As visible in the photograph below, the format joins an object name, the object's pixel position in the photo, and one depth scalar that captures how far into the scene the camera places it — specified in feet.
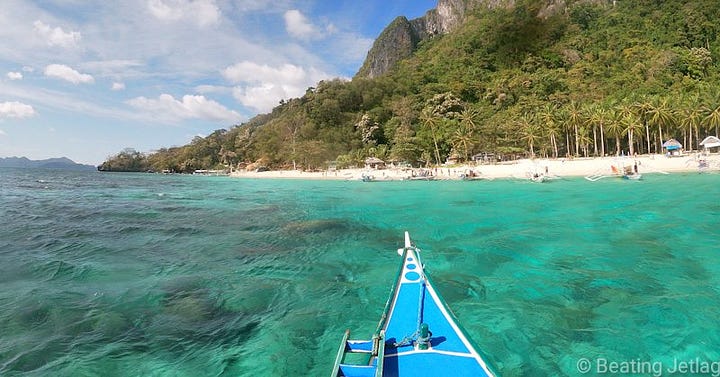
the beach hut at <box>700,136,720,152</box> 149.09
